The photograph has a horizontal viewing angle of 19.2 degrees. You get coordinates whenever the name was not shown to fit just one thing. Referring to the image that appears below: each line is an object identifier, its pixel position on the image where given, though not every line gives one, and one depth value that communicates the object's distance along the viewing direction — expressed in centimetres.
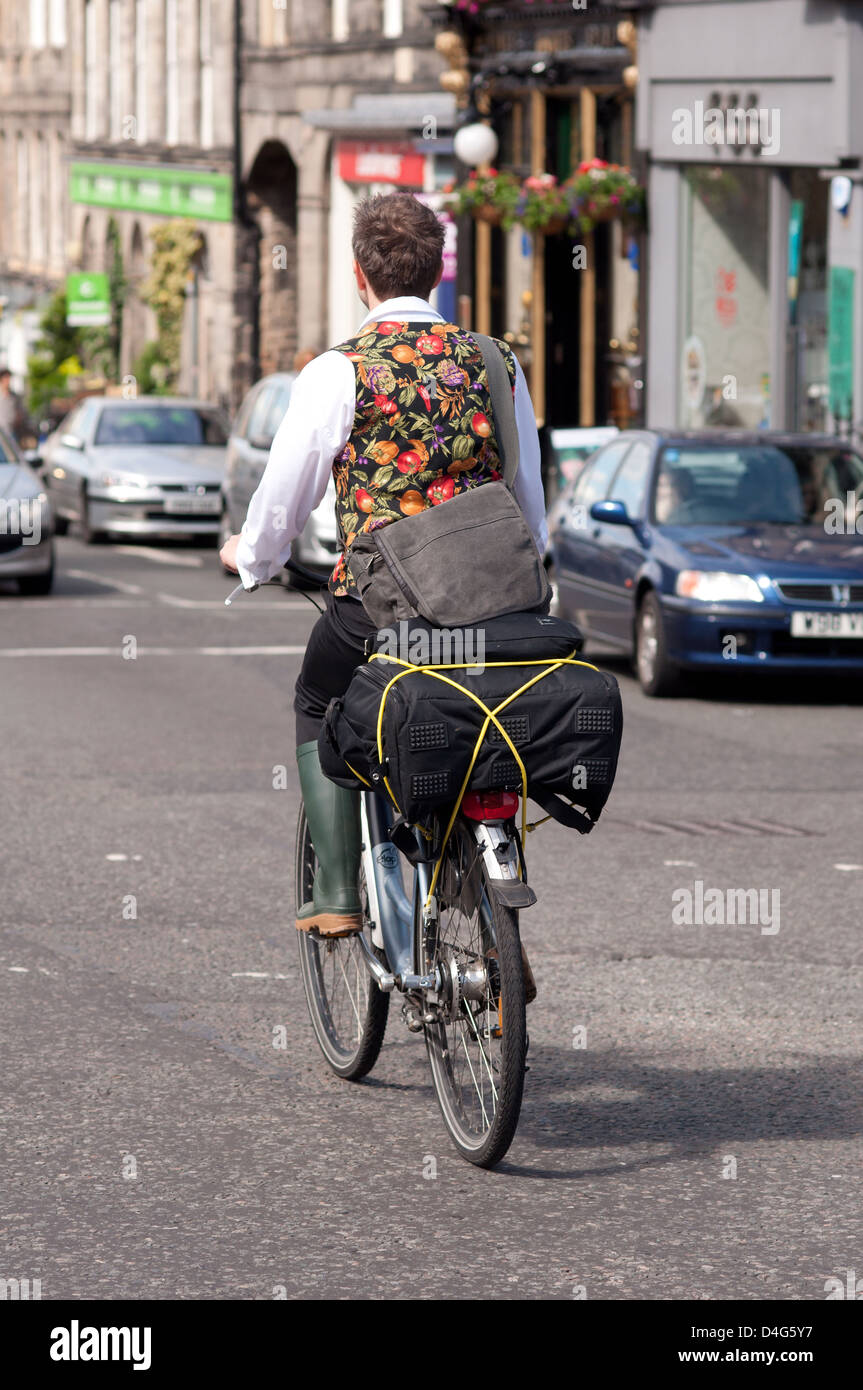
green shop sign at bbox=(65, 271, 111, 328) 4494
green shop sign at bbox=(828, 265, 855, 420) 2319
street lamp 3075
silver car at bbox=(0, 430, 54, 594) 1903
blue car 1355
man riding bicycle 529
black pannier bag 504
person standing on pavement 3052
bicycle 507
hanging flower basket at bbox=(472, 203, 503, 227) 3041
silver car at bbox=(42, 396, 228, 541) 2548
